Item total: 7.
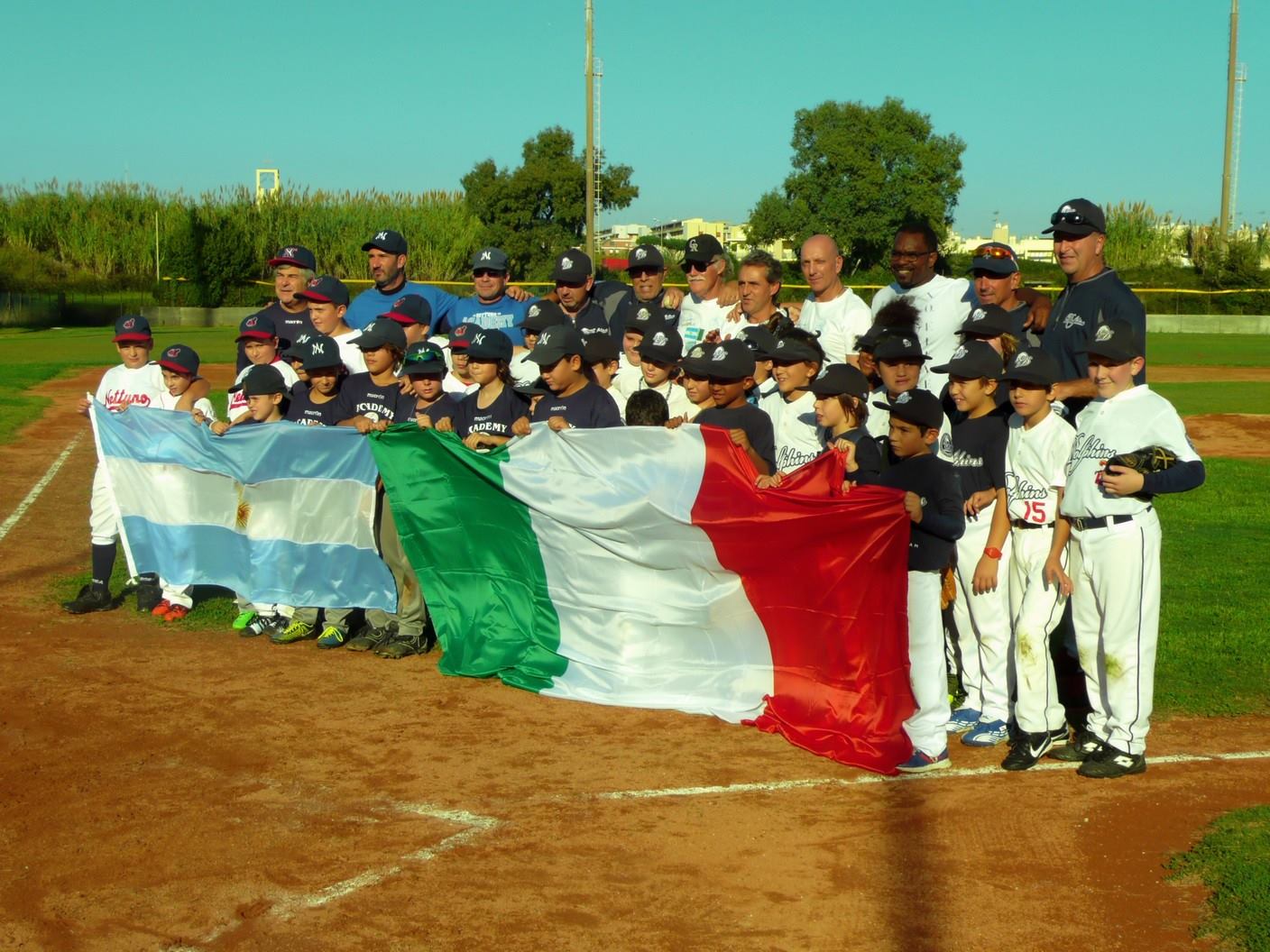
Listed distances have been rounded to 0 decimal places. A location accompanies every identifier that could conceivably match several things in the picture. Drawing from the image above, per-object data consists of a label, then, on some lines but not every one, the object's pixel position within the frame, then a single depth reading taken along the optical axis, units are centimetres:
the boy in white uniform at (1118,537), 589
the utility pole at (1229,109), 4459
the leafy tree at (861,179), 6322
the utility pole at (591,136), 3703
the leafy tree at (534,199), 5378
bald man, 807
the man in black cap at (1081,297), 661
